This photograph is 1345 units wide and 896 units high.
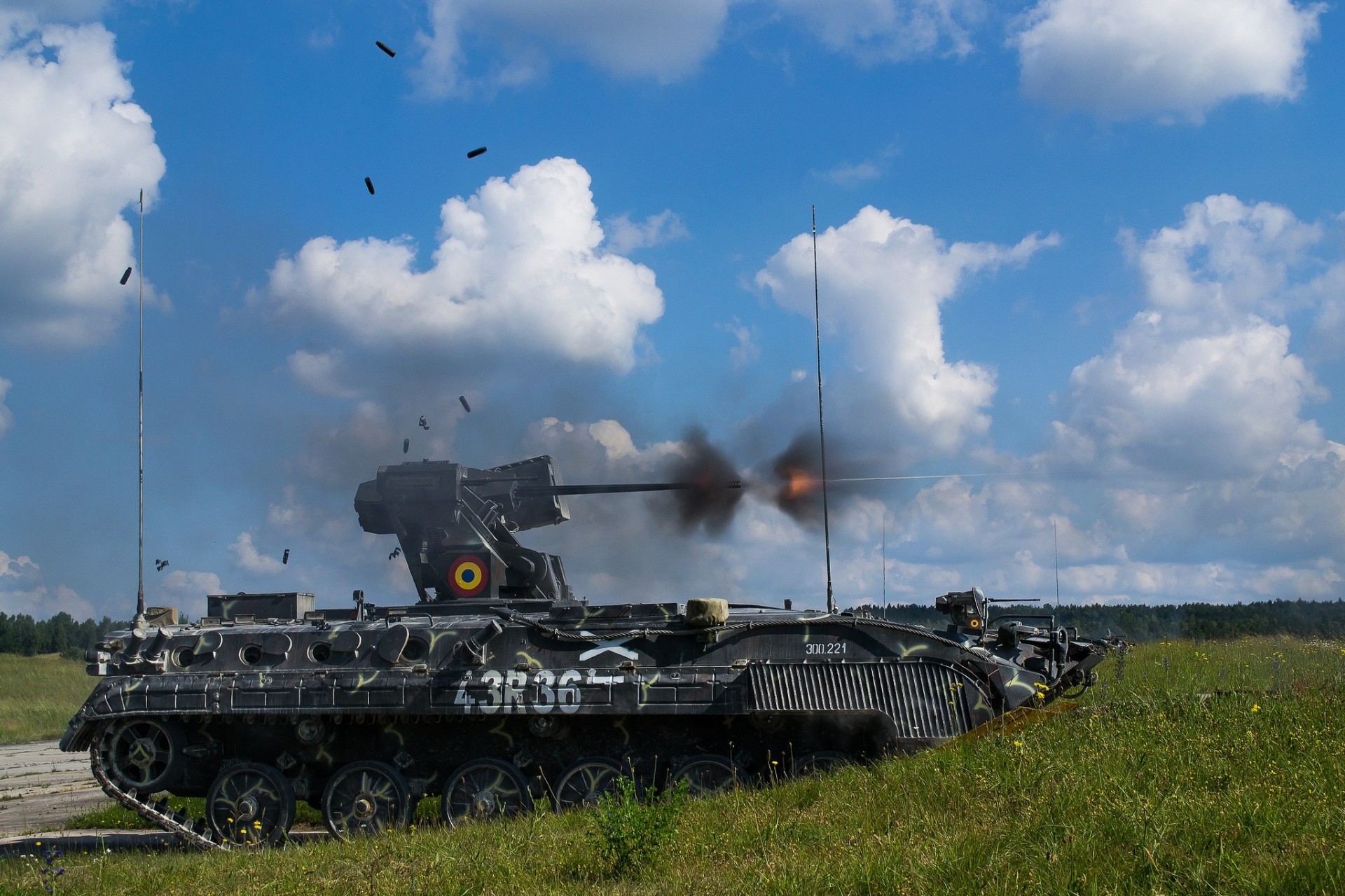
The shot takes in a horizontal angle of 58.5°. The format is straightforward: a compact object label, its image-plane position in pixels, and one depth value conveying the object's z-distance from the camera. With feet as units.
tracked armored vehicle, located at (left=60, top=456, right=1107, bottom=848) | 41.01
